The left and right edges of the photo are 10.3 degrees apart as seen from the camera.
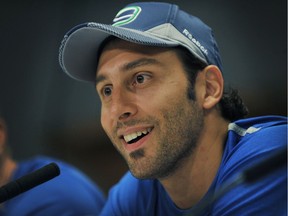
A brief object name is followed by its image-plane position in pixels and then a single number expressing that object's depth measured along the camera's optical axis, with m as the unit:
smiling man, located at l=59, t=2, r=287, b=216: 1.93
